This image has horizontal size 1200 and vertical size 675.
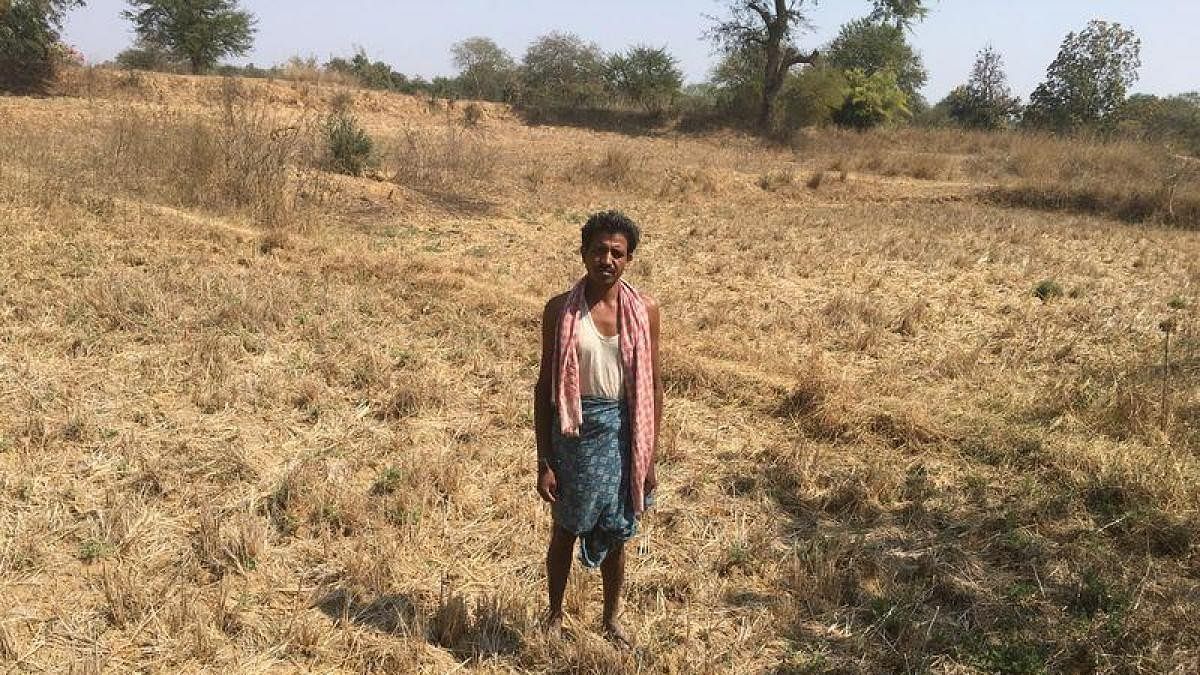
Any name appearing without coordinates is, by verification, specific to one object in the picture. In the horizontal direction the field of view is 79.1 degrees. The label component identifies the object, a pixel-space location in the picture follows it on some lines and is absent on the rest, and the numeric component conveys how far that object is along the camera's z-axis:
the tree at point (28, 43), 17.88
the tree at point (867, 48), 34.44
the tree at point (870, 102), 26.52
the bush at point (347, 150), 12.18
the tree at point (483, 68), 41.38
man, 2.37
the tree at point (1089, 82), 29.66
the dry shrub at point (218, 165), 9.12
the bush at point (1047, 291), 7.54
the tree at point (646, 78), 29.42
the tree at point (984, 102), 36.07
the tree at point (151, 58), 24.41
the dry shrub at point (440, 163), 12.77
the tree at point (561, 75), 27.67
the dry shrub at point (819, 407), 4.59
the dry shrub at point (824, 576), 3.18
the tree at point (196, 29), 23.50
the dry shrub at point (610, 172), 14.60
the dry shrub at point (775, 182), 15.52
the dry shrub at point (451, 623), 2.89
